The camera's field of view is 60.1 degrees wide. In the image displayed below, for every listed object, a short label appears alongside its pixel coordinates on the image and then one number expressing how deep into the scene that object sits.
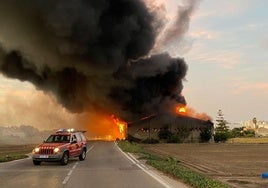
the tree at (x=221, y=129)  43.96
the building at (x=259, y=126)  80.35
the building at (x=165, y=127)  42.52
